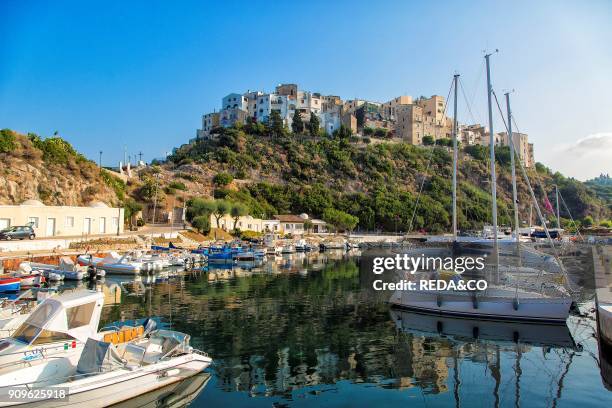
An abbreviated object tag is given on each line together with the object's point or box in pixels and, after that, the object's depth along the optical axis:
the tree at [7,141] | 57.94
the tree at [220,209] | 72.06
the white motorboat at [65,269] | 33.88
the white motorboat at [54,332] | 10.50
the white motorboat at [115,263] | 37.72
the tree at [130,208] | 65.44
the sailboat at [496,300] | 20.22
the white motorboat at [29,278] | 29.77
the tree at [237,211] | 76.38
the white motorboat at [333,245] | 75.94
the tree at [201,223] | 68.31
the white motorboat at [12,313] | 15.03
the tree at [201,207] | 69.50
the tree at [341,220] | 99.62
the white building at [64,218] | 44.97
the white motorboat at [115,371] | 9.88
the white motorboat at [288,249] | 64.81
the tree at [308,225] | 94.19
